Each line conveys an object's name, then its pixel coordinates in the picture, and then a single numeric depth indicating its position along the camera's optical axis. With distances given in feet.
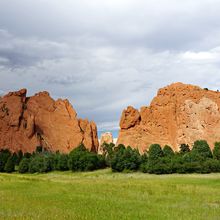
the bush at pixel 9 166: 338.81
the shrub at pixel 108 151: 314.18
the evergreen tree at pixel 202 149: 287.79
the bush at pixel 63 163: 306.06
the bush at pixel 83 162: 292.40
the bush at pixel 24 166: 322.14
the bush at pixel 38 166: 312.09
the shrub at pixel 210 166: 237.45
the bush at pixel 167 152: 303.17
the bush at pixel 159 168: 245.65
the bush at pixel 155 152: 284.94
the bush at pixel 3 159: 352.96
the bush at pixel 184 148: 377.91
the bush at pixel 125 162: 271.49
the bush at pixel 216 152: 297.92
